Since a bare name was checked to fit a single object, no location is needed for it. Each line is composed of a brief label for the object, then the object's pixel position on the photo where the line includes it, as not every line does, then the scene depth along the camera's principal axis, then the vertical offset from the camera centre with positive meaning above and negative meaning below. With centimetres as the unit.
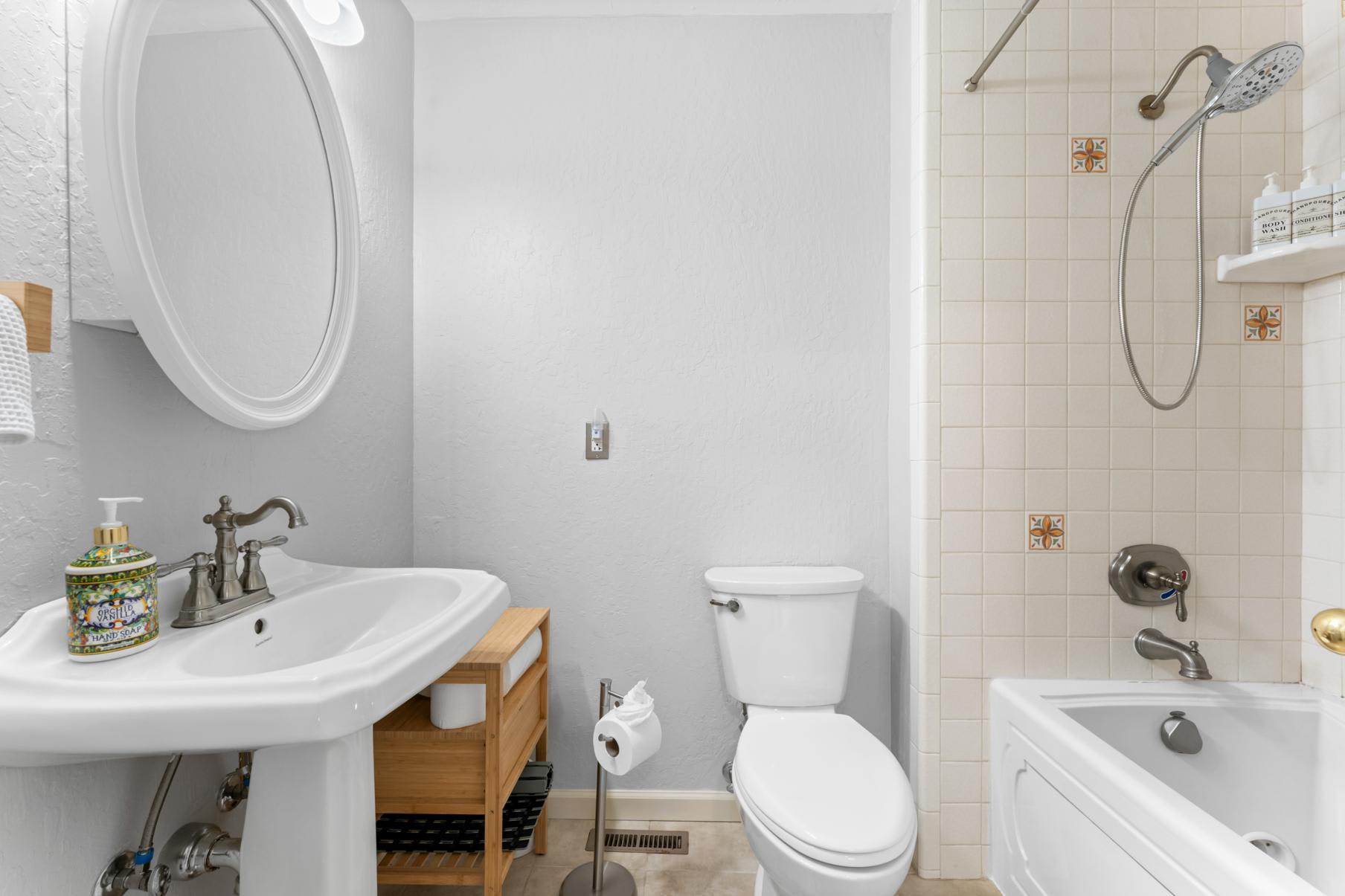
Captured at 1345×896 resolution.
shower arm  127 +76
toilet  107 -64
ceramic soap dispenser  73 -18
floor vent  164 -103
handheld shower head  110 +63
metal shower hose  132 +33
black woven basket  126 -78
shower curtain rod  125 +82
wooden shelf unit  121 -63
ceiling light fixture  123 +81
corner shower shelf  131 +37
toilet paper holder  147 -101
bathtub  117 -69
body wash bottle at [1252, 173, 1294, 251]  138 +47
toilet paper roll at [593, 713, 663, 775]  138 -66
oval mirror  81 +37
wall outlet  178 +0
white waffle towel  59 +5
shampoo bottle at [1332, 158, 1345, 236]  130 +46
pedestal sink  62 -27
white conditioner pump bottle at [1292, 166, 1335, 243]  133 +47
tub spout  139 -47
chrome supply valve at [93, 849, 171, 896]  83 -57
